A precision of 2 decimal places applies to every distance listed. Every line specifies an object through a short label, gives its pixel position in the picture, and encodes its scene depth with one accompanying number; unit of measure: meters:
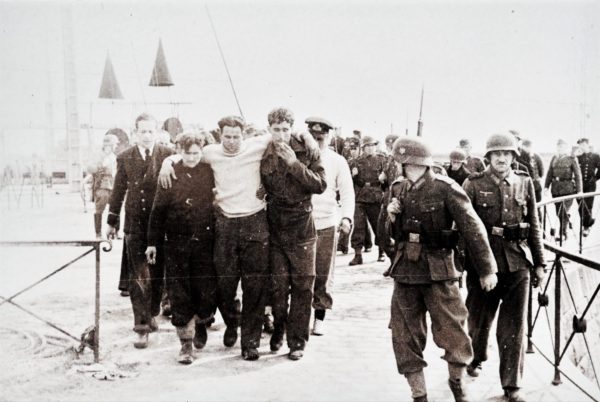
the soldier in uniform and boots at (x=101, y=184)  10.97
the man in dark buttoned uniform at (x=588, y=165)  14.55
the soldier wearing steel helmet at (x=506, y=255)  4.89
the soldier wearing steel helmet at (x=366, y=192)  10.70
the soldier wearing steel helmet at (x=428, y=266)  4.57
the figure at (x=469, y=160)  10.54
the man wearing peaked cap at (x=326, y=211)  6.42
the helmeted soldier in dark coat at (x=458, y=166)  9.83
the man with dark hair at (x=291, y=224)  5.63
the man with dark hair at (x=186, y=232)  5.67
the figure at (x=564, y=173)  13.70
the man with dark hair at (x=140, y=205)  6.12
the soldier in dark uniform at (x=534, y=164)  10.57
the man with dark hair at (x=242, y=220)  5.64
